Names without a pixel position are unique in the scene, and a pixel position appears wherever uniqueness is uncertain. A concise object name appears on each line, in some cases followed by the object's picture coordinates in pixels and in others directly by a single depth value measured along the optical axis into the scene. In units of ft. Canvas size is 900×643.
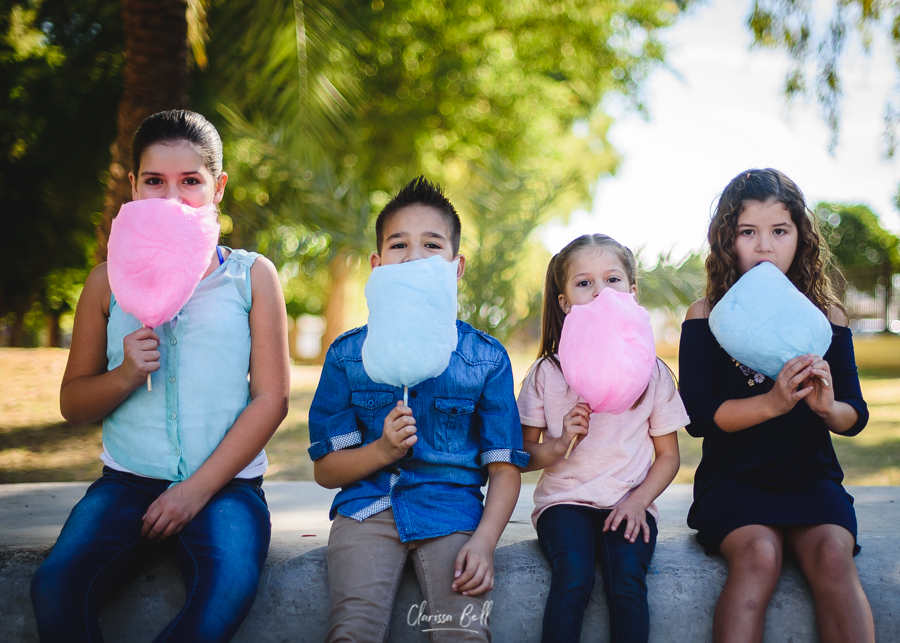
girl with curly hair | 5.77
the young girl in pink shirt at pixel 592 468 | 5.76
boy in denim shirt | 5.49
